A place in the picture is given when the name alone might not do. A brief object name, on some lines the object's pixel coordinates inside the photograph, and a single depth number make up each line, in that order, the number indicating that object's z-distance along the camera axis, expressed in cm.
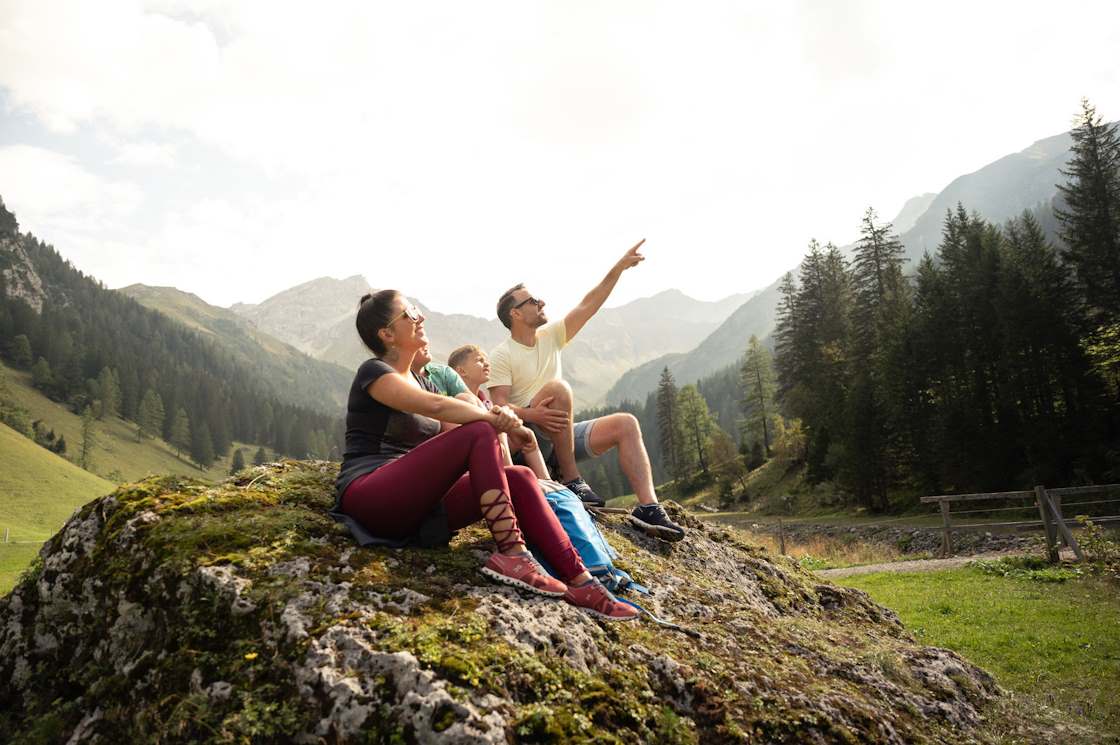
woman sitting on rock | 357
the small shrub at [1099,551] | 1088
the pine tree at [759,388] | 6600
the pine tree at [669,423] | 7212
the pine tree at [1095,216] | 3167
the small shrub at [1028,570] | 1161
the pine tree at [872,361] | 3872
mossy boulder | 249
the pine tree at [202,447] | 12144
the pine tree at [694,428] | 7031
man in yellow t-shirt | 570
